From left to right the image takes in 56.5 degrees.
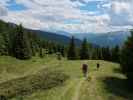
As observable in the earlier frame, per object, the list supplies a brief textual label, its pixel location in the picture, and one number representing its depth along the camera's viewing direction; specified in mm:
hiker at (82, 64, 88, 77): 19436
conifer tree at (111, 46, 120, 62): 53750
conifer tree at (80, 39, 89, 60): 50717
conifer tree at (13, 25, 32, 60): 36397
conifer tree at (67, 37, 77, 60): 49716
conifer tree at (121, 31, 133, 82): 19223
